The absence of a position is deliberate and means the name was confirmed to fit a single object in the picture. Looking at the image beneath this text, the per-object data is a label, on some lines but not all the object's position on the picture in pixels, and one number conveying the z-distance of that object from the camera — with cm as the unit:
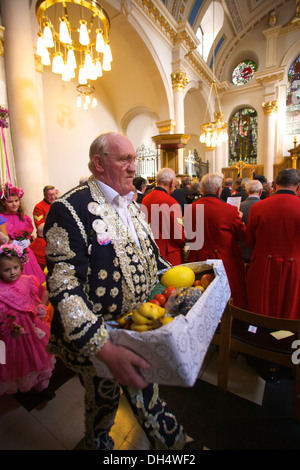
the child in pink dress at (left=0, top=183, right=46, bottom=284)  310
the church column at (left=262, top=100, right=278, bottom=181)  1270
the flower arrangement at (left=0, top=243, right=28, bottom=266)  193
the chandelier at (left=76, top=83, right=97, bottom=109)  615
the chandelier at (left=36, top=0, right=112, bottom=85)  328
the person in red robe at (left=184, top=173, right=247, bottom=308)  272
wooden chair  157
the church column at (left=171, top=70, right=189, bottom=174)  870
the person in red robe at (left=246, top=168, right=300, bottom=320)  232
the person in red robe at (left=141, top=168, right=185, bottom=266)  295
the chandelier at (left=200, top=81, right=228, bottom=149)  877
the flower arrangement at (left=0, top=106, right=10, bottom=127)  304
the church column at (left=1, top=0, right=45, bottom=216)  432
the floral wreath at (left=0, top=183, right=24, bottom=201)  316
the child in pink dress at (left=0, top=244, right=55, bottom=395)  189
